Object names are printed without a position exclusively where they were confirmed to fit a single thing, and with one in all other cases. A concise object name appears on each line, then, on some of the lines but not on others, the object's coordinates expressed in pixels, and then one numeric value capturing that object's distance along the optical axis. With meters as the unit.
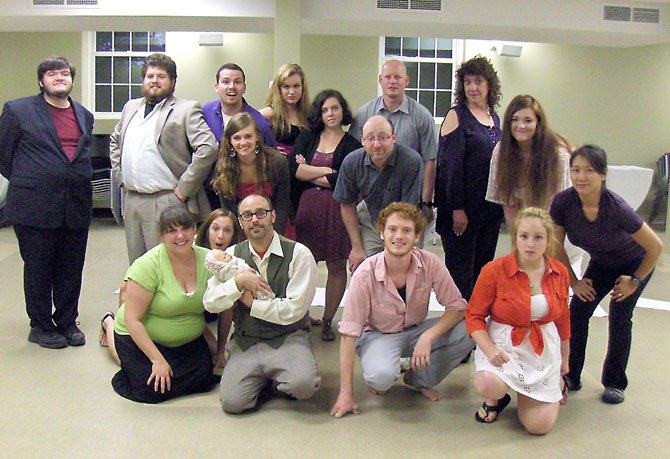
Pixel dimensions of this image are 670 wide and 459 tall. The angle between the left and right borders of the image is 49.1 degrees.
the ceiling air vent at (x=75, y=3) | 7.07
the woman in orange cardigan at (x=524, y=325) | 2.86
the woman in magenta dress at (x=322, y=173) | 3.80
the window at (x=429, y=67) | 10.05
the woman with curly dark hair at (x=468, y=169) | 3.59
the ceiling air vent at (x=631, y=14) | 7.73
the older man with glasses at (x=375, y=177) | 3.41
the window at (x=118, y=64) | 9.65
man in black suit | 3.63
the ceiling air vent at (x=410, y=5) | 7.25
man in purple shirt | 3.84
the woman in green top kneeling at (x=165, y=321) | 3.09
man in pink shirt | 3.01
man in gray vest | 3.02
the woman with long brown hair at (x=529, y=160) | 3.29
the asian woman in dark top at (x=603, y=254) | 2.96
